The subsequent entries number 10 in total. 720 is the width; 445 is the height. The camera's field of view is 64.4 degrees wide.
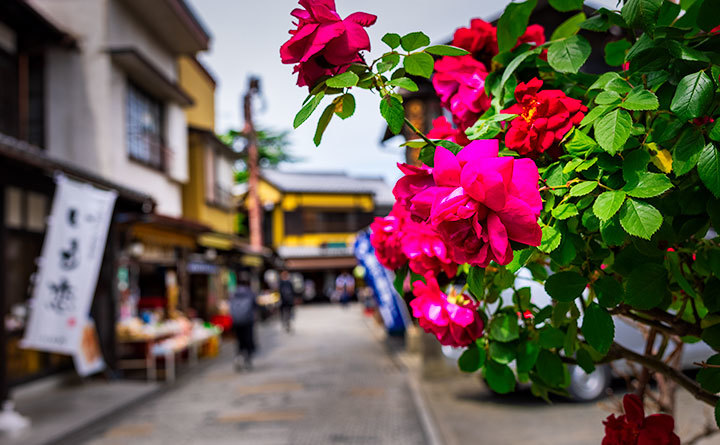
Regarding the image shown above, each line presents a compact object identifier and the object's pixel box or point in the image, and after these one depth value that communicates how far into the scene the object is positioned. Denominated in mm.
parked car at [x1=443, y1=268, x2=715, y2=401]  6914
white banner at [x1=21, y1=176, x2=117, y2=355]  7184
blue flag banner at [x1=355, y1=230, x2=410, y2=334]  10664
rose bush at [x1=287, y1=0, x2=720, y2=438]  1008
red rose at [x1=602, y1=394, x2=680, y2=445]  1470
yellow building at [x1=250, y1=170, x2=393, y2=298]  39938
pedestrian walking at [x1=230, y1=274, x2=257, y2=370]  12297
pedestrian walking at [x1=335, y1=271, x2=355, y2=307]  35375
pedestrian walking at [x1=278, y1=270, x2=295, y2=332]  20125
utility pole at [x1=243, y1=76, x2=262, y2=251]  24453
